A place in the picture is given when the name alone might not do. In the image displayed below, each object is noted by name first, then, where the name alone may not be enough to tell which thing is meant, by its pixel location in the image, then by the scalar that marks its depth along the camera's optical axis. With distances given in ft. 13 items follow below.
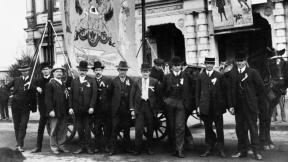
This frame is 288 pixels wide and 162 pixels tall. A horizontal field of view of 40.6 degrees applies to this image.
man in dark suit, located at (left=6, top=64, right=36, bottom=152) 27.84
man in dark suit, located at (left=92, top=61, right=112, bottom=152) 26.94
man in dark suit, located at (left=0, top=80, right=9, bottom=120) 59.69
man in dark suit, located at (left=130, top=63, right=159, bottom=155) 25.59
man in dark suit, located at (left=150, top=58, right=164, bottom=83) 30.89
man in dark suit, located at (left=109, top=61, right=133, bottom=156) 26.03
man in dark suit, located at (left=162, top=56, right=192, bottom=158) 24.95
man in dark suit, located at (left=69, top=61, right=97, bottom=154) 26.53
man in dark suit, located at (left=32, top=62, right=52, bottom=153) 27.35
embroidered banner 29.50
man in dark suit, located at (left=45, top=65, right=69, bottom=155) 26.63
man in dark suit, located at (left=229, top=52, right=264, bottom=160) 23.77
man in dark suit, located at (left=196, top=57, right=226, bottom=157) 24.49
